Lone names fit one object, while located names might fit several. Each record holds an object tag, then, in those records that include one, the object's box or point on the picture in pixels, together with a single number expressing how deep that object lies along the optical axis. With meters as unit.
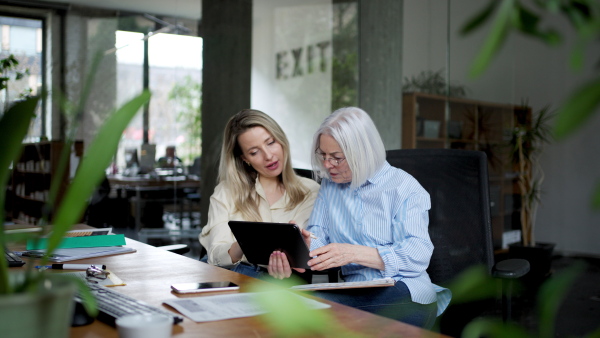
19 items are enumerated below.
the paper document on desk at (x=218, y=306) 1.18
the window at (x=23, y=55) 4.38
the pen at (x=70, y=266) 1.76
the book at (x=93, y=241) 2.13
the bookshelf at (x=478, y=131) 5.57
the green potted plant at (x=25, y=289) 0.49
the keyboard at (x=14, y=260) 1.79
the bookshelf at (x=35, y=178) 4.53
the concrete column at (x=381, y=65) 5.22
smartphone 1.42
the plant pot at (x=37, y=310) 0.50
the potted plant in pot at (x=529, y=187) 5.73
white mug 0.86
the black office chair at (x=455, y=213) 2.15
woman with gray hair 1.97
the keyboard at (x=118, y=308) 1.15
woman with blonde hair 2.52
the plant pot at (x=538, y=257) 5.70
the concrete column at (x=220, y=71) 4.77
